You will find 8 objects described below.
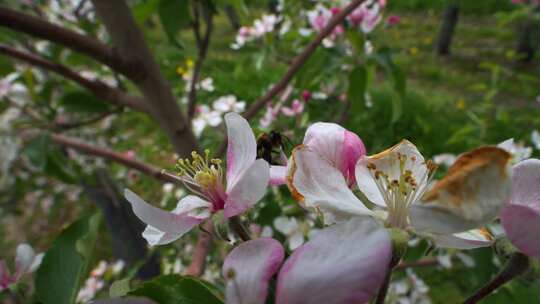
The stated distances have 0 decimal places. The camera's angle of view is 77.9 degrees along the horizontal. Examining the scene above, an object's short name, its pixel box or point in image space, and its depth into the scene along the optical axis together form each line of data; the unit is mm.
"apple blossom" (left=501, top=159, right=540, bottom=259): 69
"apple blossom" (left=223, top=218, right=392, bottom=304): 66
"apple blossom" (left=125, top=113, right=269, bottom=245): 85
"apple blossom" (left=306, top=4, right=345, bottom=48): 480
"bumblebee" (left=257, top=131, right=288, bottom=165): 112
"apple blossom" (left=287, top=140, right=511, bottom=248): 66
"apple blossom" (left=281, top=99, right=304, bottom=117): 482
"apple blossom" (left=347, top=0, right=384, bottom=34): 441
